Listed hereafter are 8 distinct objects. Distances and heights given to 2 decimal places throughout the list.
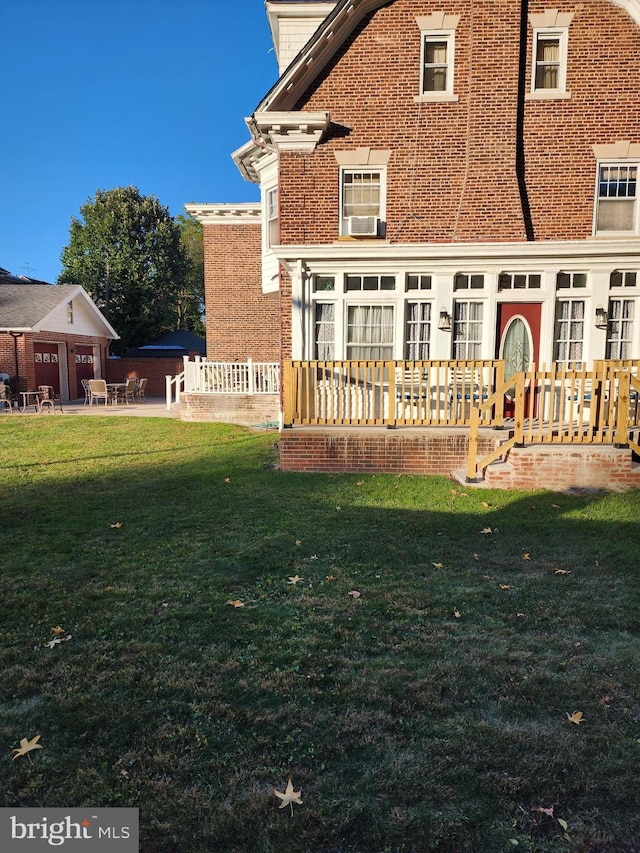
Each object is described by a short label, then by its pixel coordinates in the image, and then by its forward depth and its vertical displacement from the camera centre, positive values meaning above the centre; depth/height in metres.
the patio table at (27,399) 21.35 -1.08
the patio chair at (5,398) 21.09 -0.99
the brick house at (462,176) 11.24 +3.92
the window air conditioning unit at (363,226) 11.48 +2.89
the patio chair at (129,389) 24.12 -0.73
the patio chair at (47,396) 20.56 -1.00
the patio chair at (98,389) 22.80 -0.69
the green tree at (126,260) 36.66 +7.29
